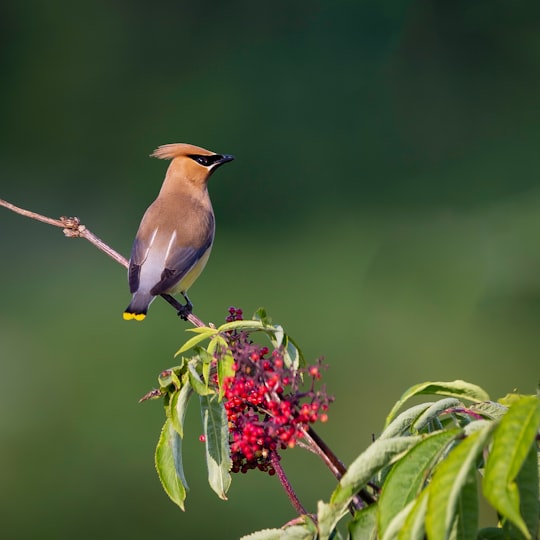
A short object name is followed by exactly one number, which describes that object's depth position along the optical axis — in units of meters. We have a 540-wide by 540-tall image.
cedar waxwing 5.77
